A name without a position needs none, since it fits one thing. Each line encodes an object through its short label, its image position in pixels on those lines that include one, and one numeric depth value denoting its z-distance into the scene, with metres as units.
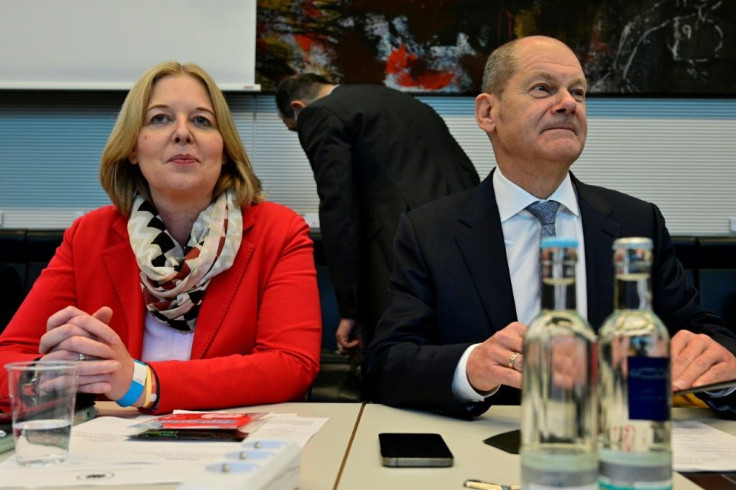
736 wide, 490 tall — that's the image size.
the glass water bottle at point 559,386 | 0.58
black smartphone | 0.92
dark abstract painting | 3.40
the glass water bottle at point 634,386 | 0.58
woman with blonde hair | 1.60
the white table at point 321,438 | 0.87
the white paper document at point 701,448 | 0.94
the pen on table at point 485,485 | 0.80
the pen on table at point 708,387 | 1.07
